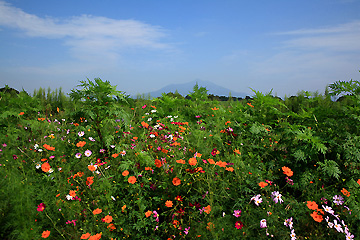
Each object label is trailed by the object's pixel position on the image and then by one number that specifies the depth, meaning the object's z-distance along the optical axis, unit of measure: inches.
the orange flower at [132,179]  116.0
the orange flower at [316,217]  106.4
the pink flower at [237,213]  107.0
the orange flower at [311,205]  108.8
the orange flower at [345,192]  116.9
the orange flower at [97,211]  106.7
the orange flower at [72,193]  120.7
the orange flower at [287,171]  123.4
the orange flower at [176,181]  114.0
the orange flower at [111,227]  105.6
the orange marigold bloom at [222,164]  120.0
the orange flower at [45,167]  134.1
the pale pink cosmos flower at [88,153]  149.1
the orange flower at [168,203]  108.5
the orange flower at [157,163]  122.8
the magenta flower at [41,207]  112.0
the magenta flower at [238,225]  102.2
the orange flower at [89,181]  122.9
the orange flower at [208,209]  104.5
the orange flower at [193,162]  116.6
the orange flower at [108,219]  104.1
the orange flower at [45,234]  101.7
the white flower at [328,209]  111.4
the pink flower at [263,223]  102.0
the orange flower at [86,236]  98.0
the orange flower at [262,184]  112.8
